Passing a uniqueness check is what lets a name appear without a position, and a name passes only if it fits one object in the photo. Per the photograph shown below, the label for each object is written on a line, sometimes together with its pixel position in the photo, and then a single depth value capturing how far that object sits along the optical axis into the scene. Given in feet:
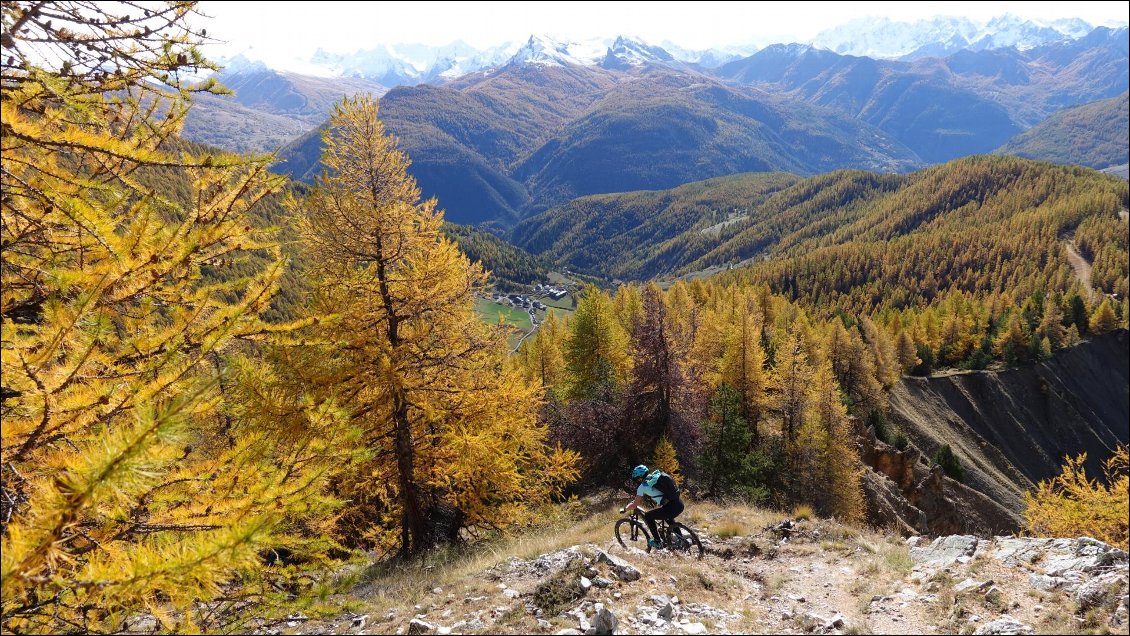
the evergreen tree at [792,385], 113.09
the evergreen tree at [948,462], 175.94
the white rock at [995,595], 29.01
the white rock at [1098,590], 27.68
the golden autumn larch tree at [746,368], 114.93
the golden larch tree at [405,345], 41.27
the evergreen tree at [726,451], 96.12
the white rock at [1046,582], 30.35
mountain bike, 41.09
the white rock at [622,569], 31.19
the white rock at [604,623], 25.16
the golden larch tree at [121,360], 11.54
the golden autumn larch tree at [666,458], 84.43
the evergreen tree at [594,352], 120.98
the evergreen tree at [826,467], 108.27
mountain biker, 40.24
